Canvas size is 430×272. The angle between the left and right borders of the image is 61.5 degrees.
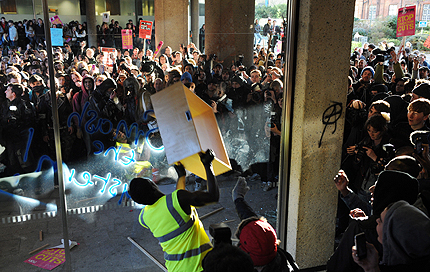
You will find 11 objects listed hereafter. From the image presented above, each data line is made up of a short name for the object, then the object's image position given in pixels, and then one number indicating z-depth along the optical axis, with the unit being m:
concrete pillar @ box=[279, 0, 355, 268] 3.16
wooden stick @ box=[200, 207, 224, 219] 3.74
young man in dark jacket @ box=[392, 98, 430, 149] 3.70
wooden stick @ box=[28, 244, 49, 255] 3.85
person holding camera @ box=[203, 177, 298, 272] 2.05
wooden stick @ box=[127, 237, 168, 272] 3.73
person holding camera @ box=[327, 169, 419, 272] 1.96
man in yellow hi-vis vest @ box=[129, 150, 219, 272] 2.48
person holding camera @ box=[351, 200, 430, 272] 1.59
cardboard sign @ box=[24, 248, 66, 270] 3.66
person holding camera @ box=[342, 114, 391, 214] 3.68
